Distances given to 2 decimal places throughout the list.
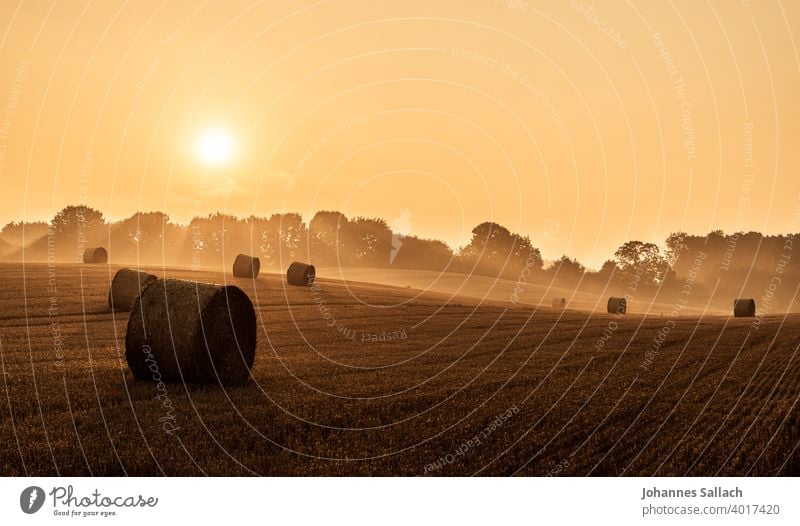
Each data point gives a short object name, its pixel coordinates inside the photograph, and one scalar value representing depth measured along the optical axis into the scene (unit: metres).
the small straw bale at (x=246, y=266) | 46.72
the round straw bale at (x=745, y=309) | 50.59
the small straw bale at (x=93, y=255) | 53.78
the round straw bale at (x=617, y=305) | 52.47
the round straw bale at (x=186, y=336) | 14.76
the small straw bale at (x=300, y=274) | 45.28
